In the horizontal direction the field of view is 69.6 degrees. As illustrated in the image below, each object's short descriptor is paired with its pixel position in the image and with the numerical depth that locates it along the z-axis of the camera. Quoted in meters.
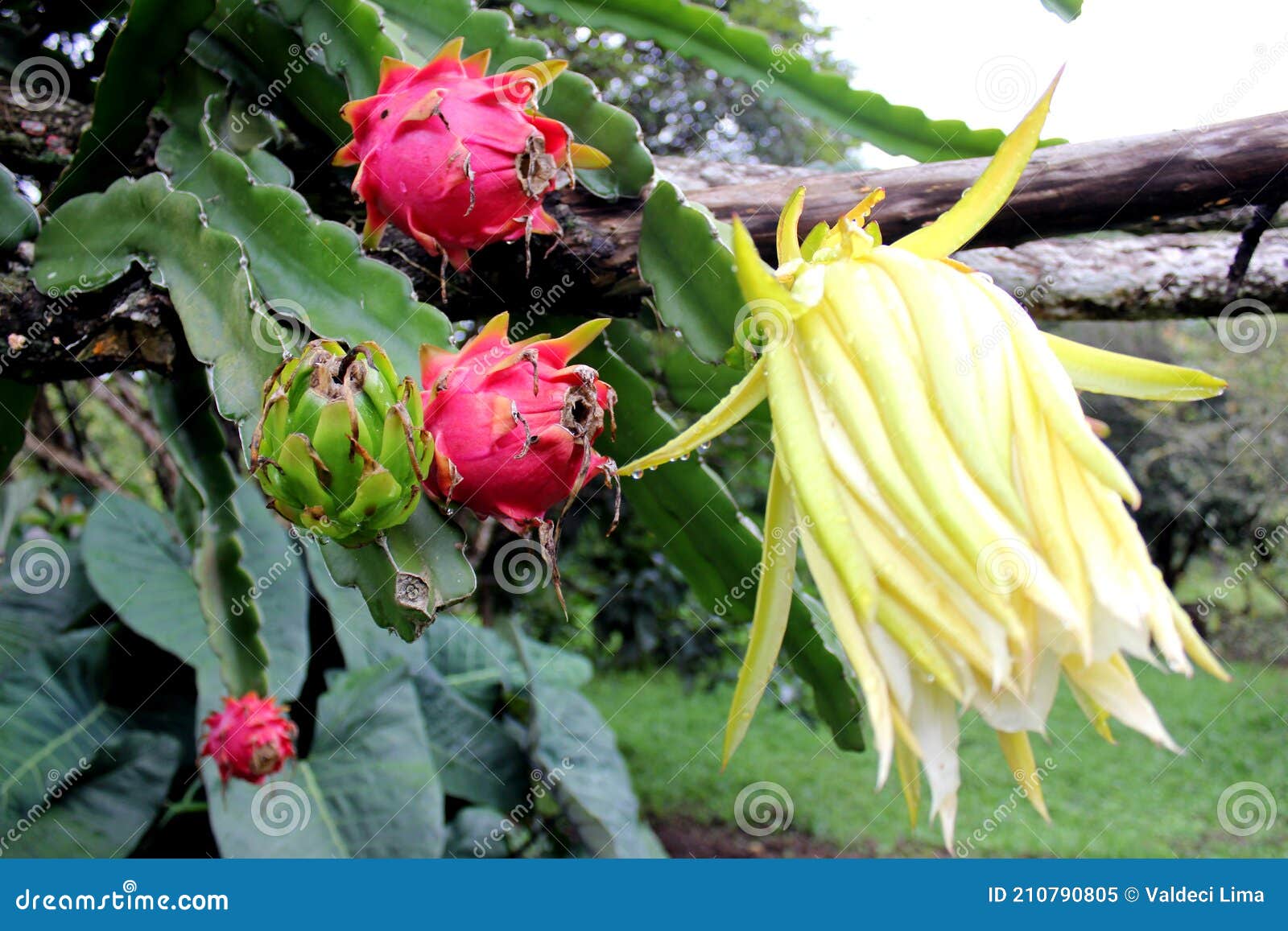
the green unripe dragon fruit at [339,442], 0.50
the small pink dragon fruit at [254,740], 1.30
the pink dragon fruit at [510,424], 0.56
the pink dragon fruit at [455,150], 0.64
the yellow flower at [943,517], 0.43
